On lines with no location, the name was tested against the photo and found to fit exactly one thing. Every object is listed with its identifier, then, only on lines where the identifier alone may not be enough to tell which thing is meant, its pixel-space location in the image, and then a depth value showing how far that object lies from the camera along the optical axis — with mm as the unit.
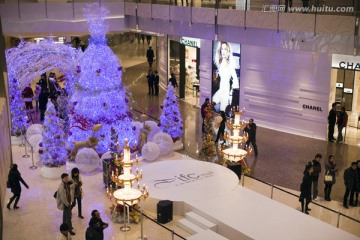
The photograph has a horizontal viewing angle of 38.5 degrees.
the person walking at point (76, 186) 11482
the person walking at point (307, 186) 11727
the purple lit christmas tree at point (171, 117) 16281
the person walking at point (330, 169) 12502
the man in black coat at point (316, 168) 12043
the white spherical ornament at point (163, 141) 15836
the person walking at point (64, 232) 9266
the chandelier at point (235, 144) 13141
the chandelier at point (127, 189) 10477
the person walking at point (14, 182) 11880
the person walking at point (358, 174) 12198
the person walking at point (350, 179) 12211
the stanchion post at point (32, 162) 15171
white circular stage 12227
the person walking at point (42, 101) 19688
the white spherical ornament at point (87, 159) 14406
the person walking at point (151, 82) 24908
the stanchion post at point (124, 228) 11409
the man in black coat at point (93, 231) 9586
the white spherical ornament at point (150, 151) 15258
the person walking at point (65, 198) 10969
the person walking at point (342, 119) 17234
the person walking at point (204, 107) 16688
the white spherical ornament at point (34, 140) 15945
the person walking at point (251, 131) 15844
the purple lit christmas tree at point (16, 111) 17016
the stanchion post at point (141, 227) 10758
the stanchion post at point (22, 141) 17109
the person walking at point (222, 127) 16708
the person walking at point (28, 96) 20219
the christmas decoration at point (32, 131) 16783
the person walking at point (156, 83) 24953
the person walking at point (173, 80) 22828
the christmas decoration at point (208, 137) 15656
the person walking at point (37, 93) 20934
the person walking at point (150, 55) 30706
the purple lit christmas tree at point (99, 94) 15047
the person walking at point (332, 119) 17250
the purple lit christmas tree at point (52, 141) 14094
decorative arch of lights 18219
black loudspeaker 11633
